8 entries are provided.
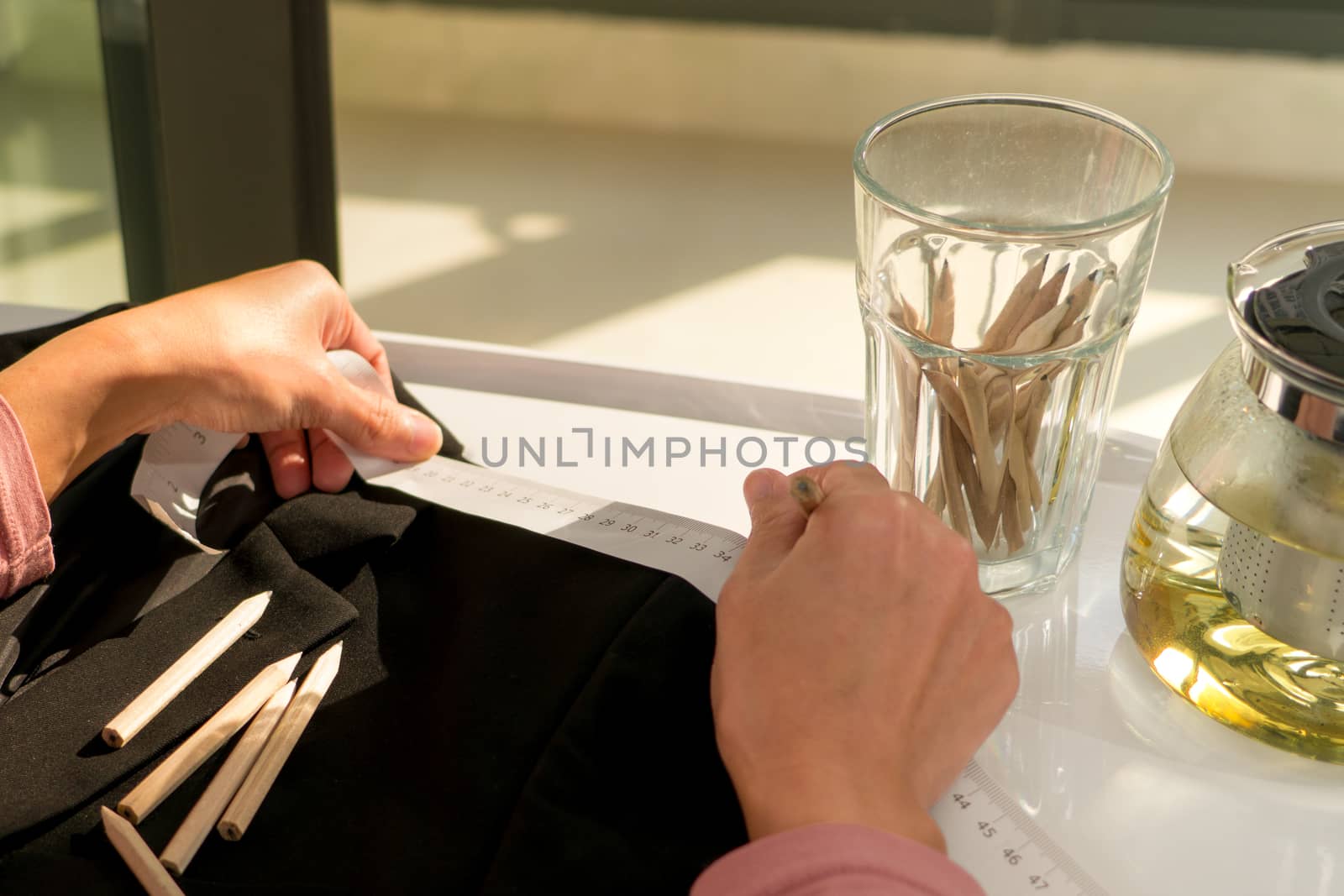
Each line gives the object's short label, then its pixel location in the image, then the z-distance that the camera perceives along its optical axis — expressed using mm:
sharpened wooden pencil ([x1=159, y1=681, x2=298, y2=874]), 423
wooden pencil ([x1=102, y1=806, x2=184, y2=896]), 411
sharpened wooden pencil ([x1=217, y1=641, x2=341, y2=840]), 433
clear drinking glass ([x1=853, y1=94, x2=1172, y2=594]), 486
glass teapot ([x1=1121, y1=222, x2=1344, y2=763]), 420
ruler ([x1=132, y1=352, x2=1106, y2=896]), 443
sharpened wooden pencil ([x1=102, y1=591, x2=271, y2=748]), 465
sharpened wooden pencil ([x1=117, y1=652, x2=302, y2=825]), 441
